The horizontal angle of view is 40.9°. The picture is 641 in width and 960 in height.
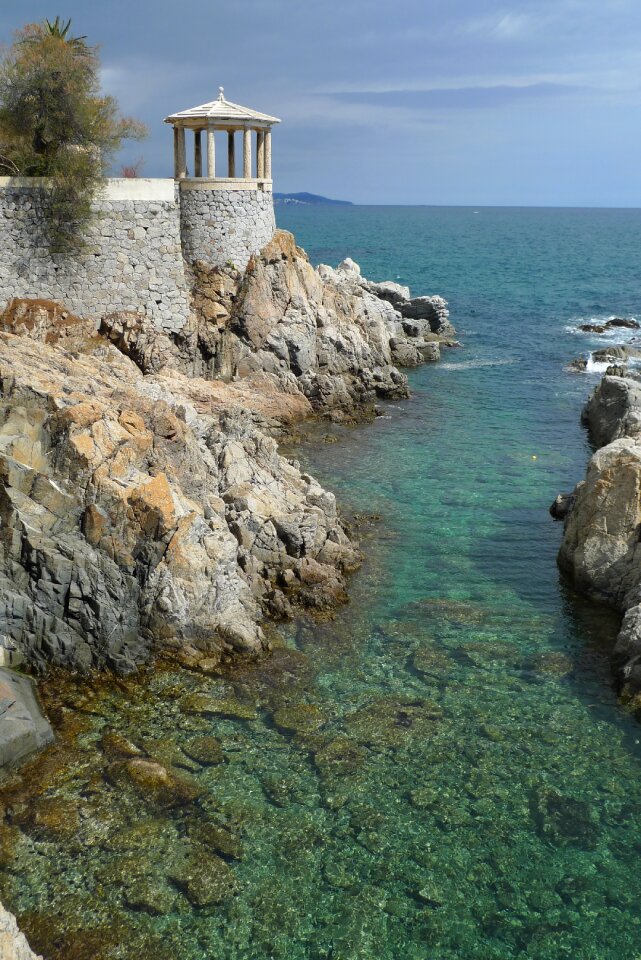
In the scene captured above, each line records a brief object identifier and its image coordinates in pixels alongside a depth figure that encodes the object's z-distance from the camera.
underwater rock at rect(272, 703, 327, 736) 14.73
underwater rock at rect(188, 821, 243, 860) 12.02
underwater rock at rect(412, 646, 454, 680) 16.44
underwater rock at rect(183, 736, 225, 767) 13.83
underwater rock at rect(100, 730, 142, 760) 13.78
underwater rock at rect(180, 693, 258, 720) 15.02
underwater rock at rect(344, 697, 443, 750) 14.49
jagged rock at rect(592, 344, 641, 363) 45.19
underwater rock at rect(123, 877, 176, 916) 11.12
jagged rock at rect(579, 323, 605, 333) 56.23
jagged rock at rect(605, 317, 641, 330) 57.26
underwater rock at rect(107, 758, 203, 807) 12.92
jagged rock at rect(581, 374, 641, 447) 28.23
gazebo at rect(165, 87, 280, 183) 33.91
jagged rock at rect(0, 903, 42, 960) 8.73
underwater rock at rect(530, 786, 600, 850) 12.42
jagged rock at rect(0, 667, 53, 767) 13.42
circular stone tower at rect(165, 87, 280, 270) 34.03
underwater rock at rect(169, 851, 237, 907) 11.30
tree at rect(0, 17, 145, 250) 29.53
